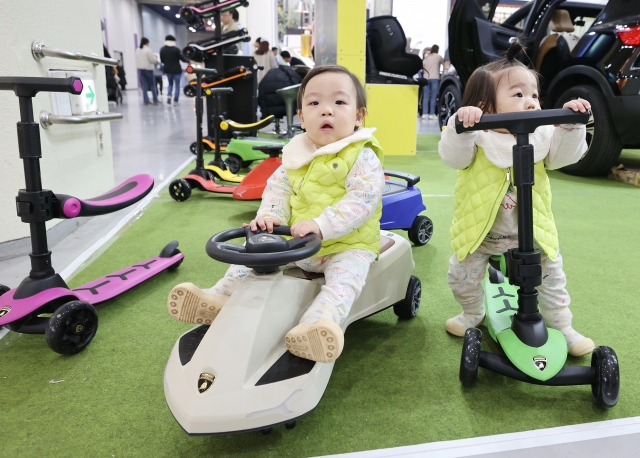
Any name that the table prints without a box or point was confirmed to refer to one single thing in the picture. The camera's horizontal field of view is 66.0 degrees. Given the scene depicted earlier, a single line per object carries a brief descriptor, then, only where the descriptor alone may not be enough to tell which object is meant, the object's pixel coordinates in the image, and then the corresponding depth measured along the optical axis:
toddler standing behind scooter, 1.54
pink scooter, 1.53
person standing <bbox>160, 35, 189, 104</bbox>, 12.43
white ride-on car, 1.08
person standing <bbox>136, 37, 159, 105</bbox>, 12.65
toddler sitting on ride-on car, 1.37
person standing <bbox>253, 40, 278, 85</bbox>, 9.78
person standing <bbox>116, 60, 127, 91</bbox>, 14.81
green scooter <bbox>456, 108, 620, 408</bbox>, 1.29
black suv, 3.82
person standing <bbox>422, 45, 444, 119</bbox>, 10.64
